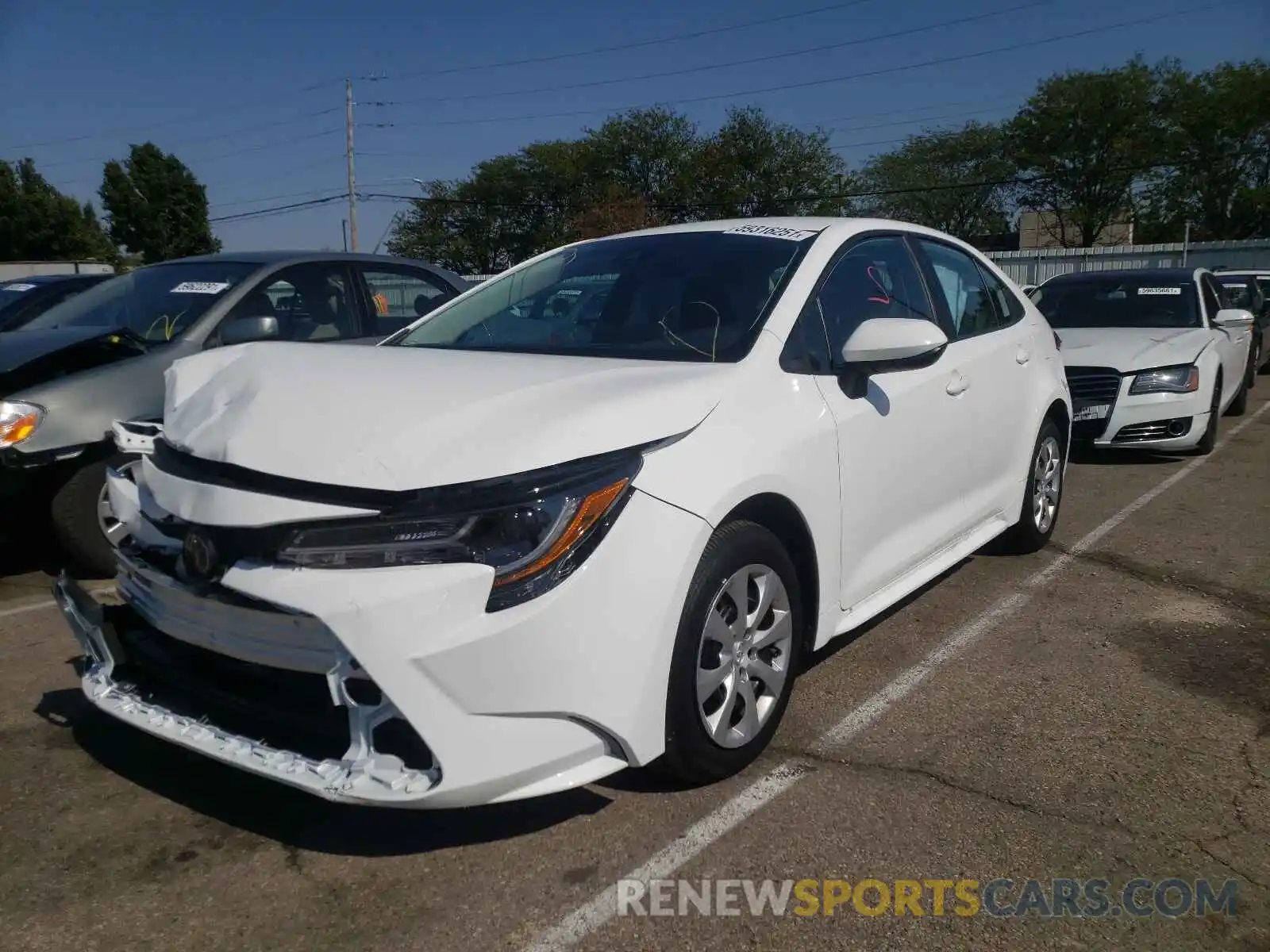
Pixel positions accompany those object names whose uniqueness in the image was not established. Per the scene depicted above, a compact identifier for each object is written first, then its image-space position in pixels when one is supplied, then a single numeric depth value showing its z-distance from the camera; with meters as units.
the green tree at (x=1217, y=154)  48.03
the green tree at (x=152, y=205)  58.41
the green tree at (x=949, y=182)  55.66
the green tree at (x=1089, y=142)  49.38
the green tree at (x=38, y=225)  58.41
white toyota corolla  2.44
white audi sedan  8.21
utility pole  44.09
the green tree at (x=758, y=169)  54.25
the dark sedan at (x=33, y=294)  6.85
